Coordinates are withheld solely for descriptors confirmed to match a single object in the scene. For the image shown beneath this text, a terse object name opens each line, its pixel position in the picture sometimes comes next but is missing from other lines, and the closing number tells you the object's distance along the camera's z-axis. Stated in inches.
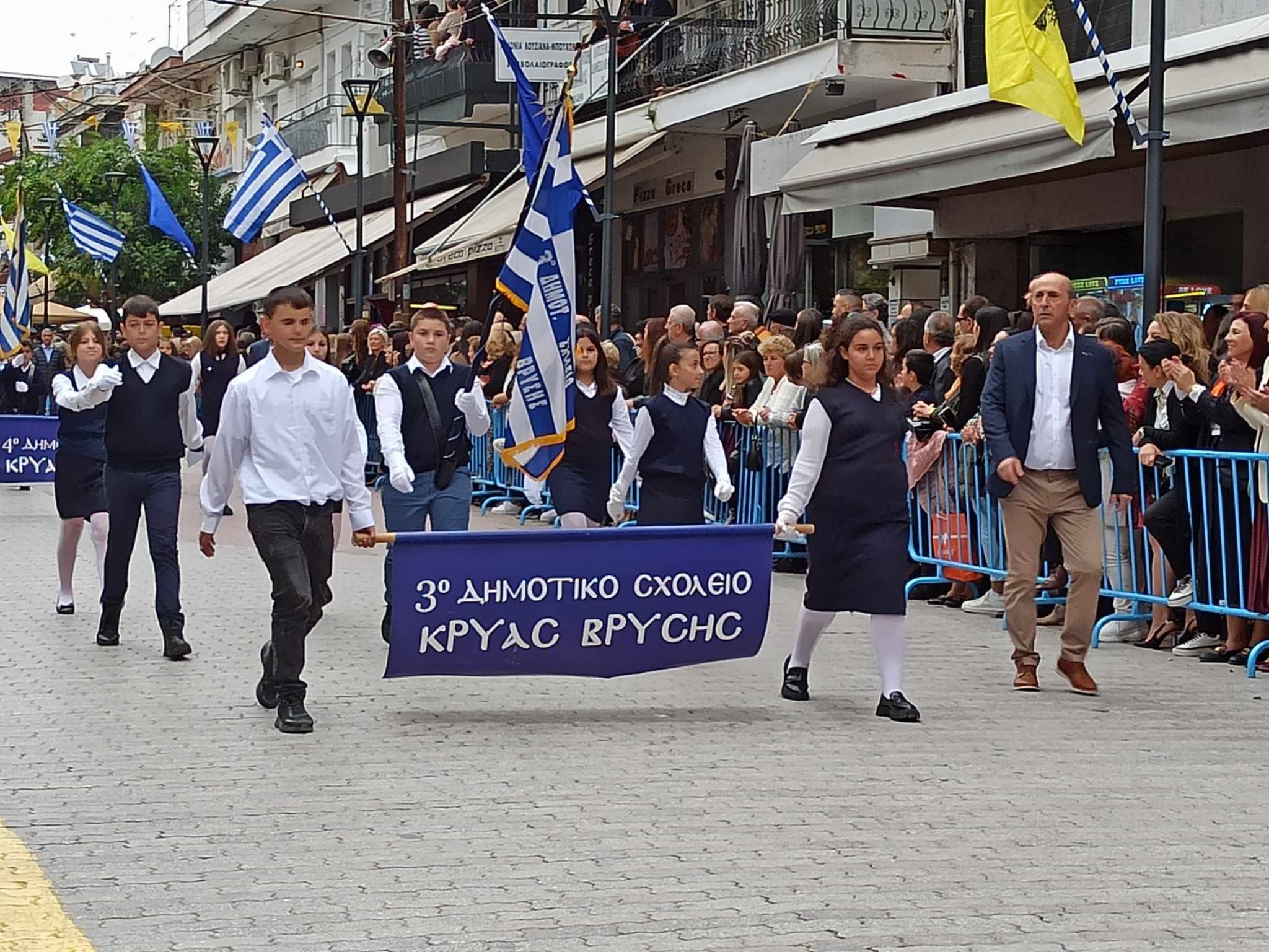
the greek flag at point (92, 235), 1489.9
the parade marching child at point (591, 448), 452.4
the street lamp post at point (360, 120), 1113.0
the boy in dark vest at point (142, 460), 423.2
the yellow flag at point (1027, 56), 479.2
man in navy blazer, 366.6
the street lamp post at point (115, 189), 1852.9
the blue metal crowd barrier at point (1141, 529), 406.3
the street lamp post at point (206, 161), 1446.9
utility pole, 1139.9
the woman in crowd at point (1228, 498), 404.2
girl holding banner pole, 348.2
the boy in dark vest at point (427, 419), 405.7
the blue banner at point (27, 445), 724.0
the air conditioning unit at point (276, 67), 2006.6
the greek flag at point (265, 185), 1141.1
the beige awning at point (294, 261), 1309.1
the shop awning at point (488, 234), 998.4
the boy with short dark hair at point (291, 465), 331.6
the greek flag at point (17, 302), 1045.2
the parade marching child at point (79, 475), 475.8
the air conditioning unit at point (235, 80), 2165.4
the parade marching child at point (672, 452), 430.9
